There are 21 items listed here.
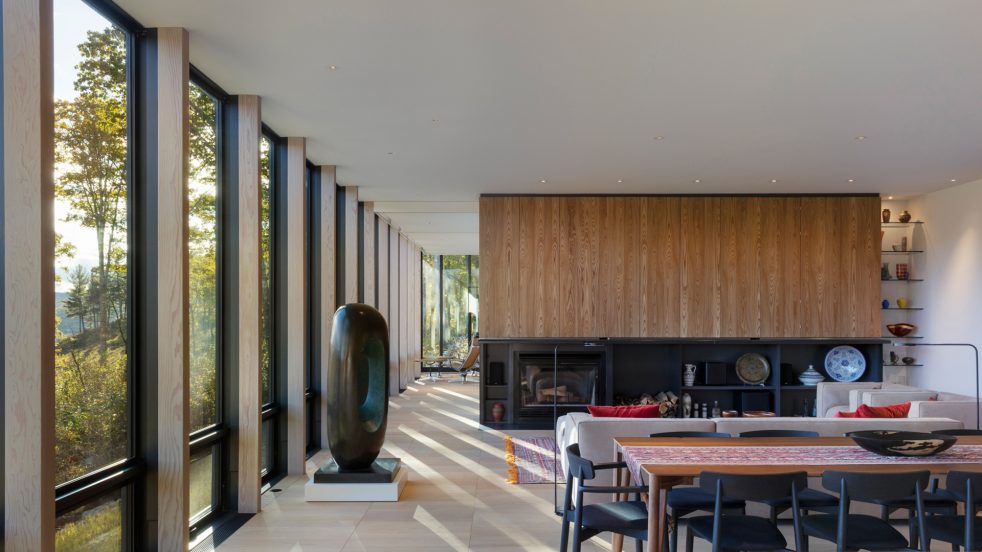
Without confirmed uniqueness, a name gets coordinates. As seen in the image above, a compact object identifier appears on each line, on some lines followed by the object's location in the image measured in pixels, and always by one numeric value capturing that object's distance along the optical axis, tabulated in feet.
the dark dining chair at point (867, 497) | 12.02
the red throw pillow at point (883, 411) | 20.36
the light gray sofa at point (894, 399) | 21.15
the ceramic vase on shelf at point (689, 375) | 33.19
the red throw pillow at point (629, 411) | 19.20
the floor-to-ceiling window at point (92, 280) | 12.25
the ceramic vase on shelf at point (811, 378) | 32.86
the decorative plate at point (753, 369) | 33.50
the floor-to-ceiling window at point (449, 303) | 65.67
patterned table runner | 13.39
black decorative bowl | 13.61
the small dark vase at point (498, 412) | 32.99
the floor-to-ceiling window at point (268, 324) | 22.79
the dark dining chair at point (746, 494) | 11.93
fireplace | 32.60
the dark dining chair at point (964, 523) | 12.45
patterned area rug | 23.10
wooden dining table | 12.50
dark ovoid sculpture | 20.65
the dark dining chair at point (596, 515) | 12.91
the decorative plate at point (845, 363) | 33.27
